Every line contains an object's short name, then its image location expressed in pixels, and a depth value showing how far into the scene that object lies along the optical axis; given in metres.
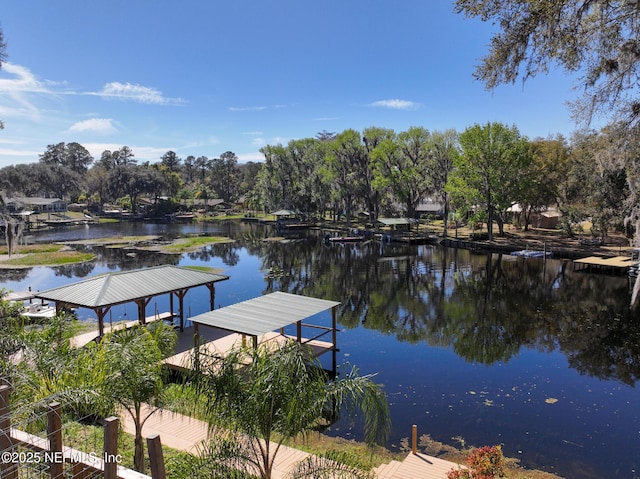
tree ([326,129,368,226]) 66.25
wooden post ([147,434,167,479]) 4.35
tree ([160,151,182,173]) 142.50
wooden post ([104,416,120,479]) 4.35
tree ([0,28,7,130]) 12.03
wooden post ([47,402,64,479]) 4.70
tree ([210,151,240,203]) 119.56
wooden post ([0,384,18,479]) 4.58
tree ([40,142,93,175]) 131.00
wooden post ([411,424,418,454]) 11.41
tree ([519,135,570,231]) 51.09
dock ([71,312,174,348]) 18.19
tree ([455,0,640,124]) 9.14
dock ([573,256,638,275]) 35.28
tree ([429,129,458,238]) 57.83
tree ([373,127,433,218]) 60.53
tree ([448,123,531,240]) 49.79
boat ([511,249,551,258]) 43.59
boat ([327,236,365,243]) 56.44
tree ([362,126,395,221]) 65.06
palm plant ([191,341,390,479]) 6.30
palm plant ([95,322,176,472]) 7.66
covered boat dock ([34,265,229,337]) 17.38
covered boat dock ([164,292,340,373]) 15.75
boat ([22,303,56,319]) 22.67
